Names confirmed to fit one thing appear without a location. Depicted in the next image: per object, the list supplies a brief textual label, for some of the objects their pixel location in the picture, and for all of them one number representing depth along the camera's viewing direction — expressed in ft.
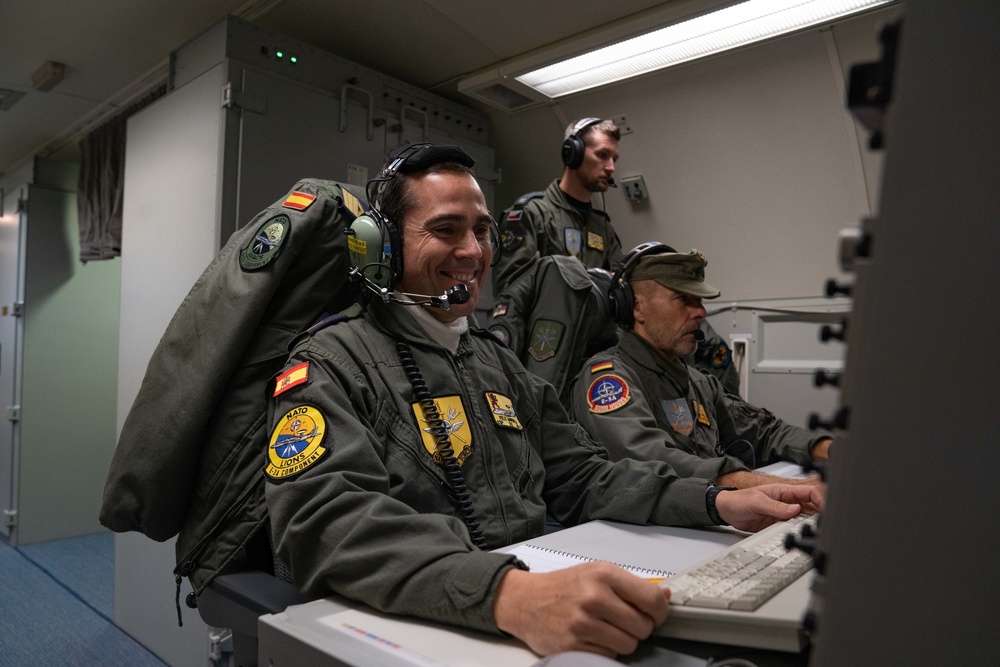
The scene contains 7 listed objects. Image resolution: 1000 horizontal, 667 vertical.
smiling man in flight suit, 2.55
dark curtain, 12.04
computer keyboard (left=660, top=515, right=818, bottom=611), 2.42
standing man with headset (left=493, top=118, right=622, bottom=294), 9.68
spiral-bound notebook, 3.53
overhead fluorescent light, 8.11
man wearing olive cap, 6.23
